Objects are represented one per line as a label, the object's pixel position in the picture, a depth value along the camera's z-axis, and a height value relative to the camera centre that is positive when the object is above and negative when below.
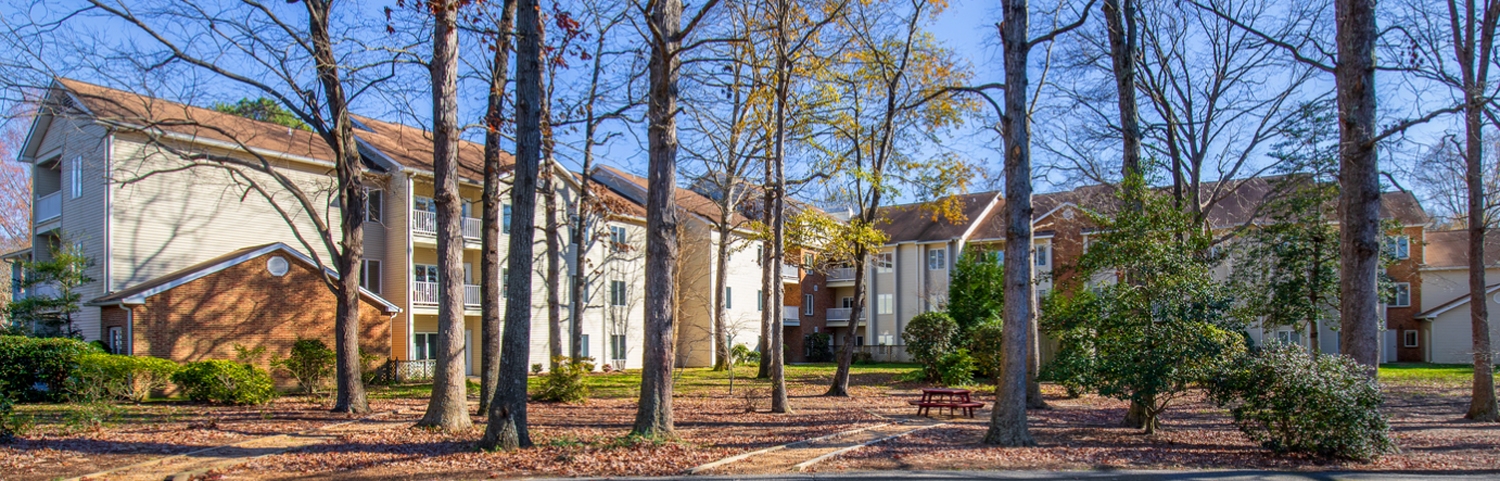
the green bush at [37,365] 18.56 -1.67
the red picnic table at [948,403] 17.78 -2.44
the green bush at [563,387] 20.50 -2.36
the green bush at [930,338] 27.61 -1.79
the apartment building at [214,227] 22.72 +1.57
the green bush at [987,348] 27.67 -2.10
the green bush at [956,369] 26.11 -2.55
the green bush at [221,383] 18.69 -2.05
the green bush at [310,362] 20.31 -1.78
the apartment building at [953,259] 40.12 +0.88
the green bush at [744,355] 39.12 -3.28
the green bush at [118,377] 16.03 -1.78
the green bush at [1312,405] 11.41 -1.62
